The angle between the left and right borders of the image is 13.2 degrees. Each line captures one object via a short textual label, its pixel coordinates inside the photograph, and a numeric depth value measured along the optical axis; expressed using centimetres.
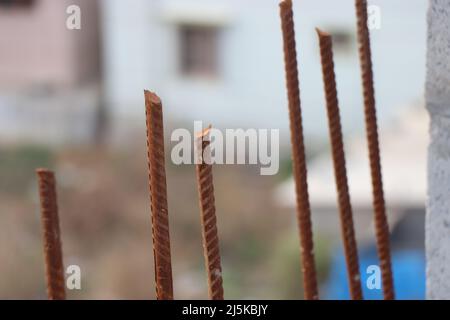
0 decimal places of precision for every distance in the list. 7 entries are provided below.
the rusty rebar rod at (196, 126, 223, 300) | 149
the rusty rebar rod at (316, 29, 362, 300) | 164
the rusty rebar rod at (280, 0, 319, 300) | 161
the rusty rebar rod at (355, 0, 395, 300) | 169
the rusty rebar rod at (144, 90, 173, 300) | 148
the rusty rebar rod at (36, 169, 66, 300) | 161
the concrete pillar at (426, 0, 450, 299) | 158
